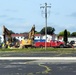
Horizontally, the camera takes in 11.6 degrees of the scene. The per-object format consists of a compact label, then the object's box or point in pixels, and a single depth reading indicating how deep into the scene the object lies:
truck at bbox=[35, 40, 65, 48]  77.94
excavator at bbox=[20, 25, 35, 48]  71.68
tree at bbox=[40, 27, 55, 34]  192.50
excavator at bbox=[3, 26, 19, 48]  74.69
